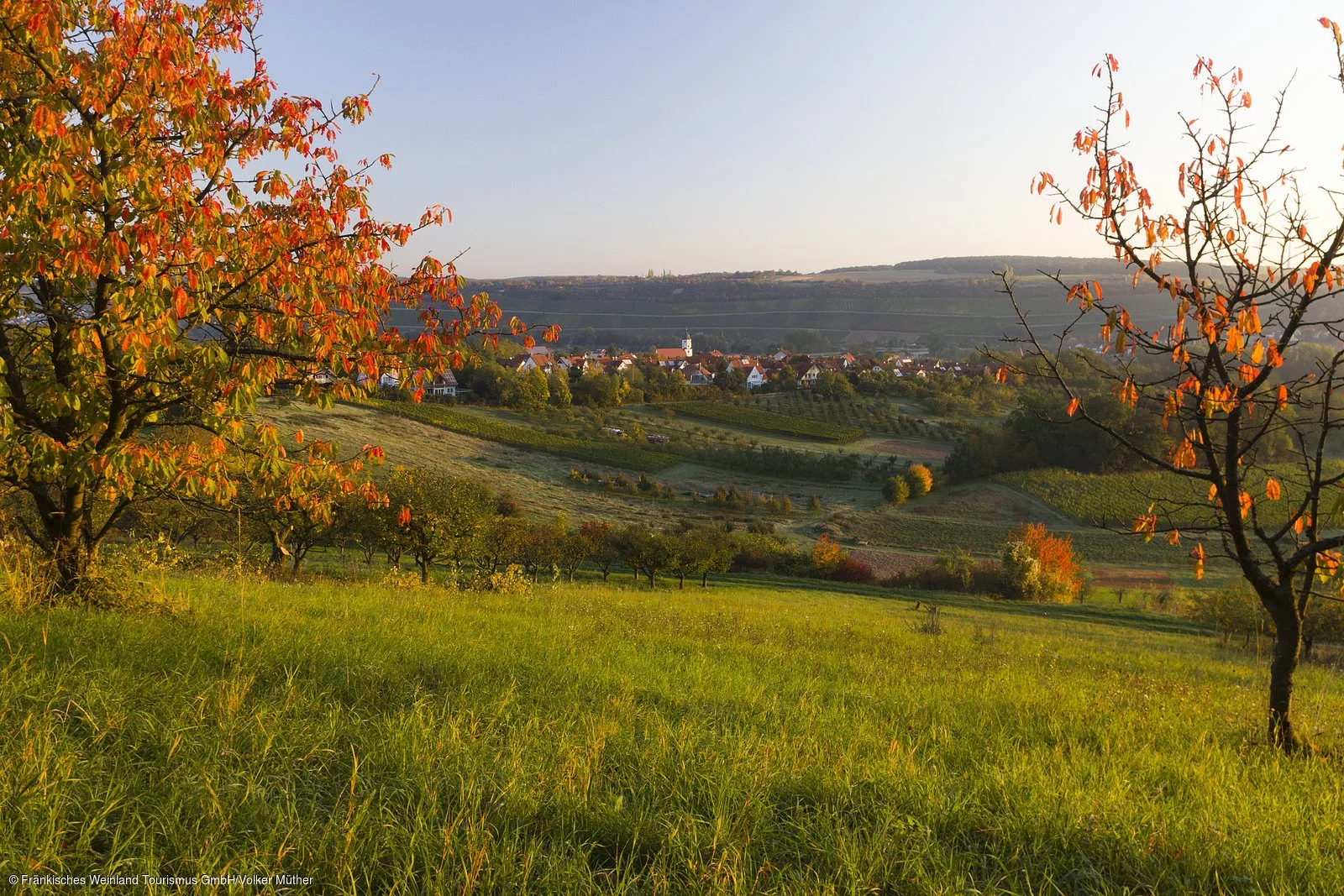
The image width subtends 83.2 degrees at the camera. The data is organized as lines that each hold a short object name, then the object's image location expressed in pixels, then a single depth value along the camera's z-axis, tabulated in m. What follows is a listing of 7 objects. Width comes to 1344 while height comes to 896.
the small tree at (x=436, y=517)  22.25
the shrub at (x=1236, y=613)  24.02
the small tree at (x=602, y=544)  39.79
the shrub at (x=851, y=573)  43.99
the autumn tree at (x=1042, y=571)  40.88
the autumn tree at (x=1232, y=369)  4.36
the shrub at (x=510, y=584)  16.08
